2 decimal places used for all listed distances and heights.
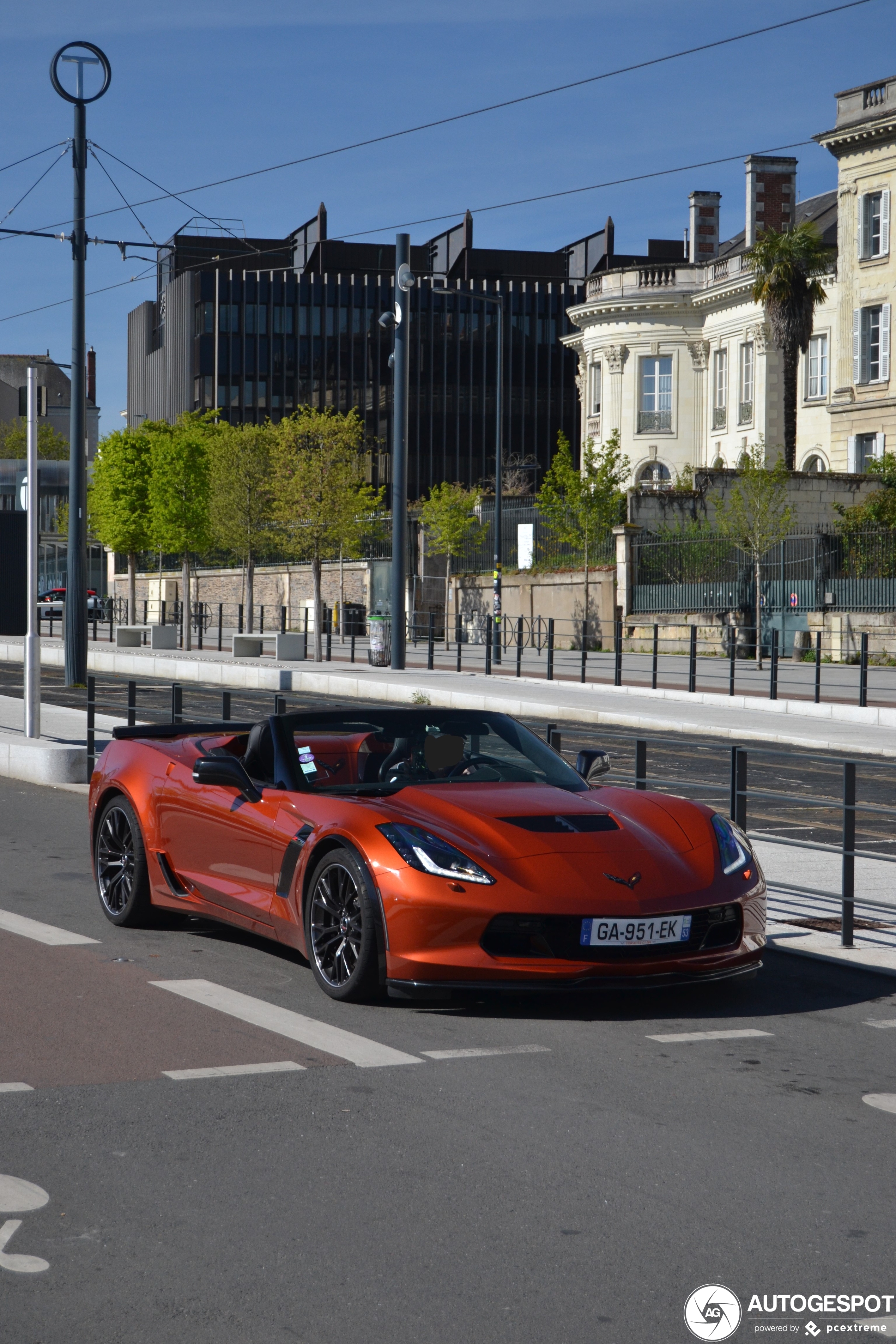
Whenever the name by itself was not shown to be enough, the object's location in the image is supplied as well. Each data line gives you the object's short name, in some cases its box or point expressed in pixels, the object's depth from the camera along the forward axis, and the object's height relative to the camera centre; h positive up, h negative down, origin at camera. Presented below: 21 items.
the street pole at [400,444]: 32.00 +3.47
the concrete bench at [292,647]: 38.38 -1.04
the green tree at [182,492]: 48.78 +3.55
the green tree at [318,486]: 41.22 +3.17
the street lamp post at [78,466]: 24.09 +2.17
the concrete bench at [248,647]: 39.53 -1.07
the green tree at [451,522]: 52.56 +2.87
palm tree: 46.94 +9.87
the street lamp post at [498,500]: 39.00 +2.88
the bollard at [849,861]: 7.89 -1.30
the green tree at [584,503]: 44.38 +3.02
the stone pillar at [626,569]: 42.66 +1.07
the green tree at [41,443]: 112.69 +12.02
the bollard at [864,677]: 24.27 -1.05
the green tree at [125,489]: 53.12 +3.99
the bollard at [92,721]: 14.43 -1.09
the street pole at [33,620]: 15.62 -0.17
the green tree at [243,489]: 46.06 +3.49
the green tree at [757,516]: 40.06 +2.43
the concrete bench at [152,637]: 44.44 -0.95
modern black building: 98.38 +16.17
